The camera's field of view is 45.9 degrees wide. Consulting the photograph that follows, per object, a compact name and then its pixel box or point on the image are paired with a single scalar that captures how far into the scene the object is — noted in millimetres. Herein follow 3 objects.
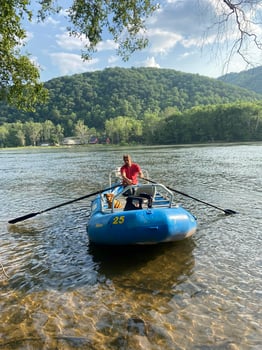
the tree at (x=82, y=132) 161750
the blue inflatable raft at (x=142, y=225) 6727
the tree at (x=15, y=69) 6919
